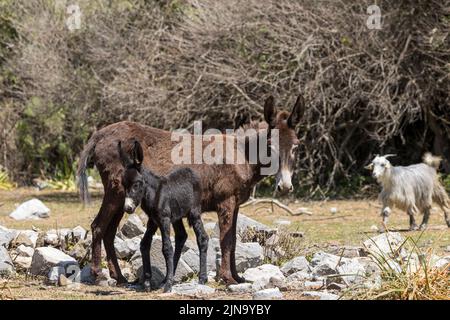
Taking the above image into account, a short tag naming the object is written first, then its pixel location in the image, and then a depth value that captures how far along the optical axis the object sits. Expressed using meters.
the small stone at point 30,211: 17.17
